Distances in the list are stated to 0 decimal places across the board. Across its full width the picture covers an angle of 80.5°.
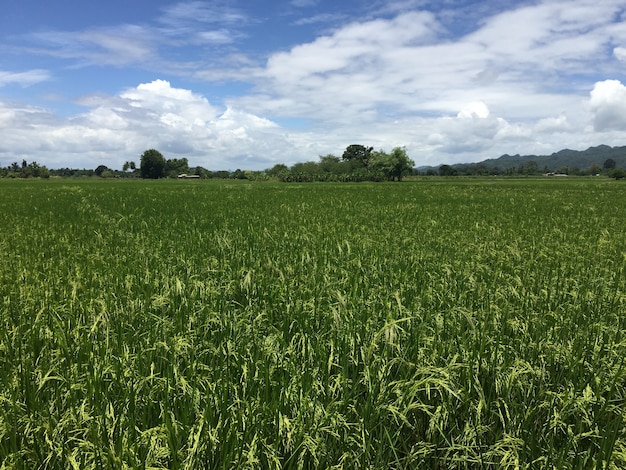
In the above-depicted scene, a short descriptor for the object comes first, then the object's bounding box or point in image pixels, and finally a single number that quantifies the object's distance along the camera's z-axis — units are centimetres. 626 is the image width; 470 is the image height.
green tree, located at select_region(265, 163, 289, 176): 16975
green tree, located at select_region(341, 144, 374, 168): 18710
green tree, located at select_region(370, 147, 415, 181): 11231
